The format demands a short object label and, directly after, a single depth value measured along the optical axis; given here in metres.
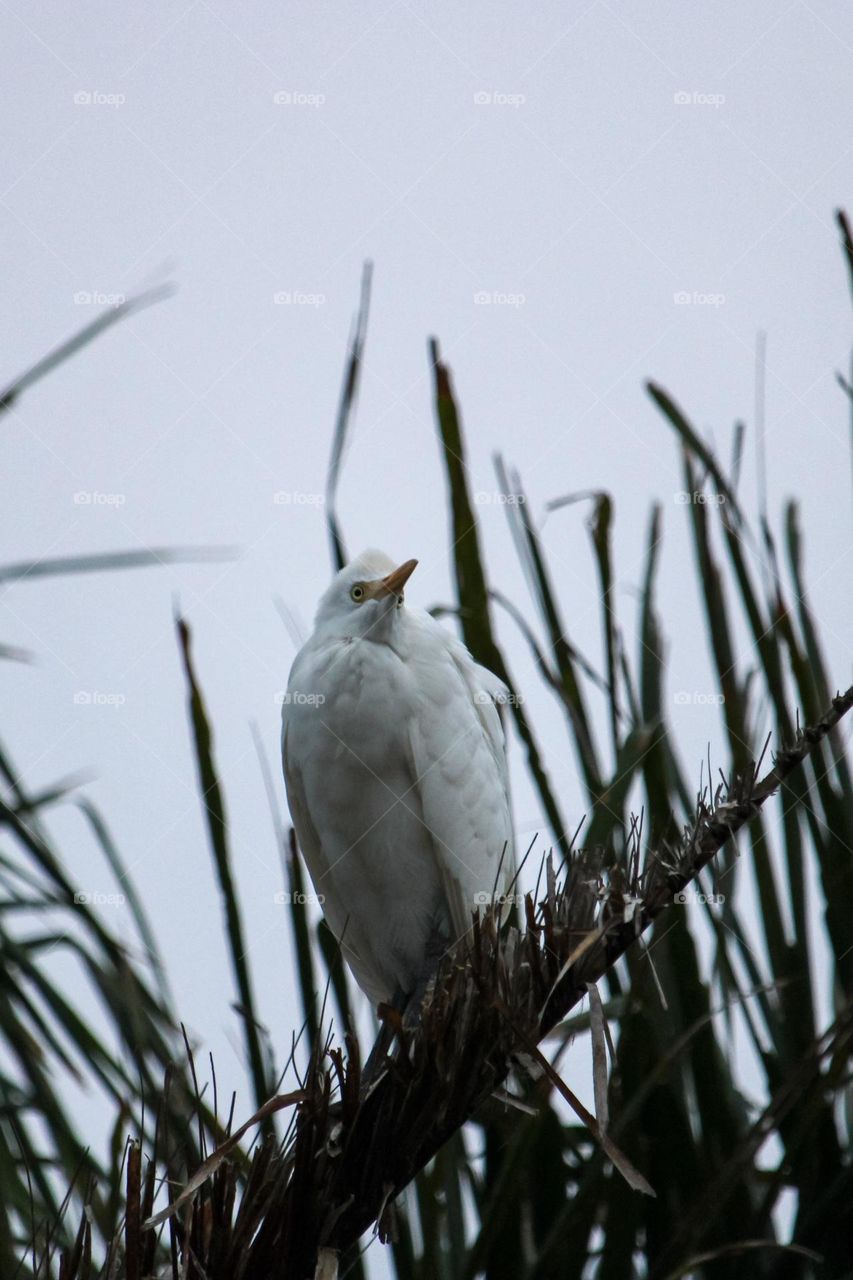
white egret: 15.92
